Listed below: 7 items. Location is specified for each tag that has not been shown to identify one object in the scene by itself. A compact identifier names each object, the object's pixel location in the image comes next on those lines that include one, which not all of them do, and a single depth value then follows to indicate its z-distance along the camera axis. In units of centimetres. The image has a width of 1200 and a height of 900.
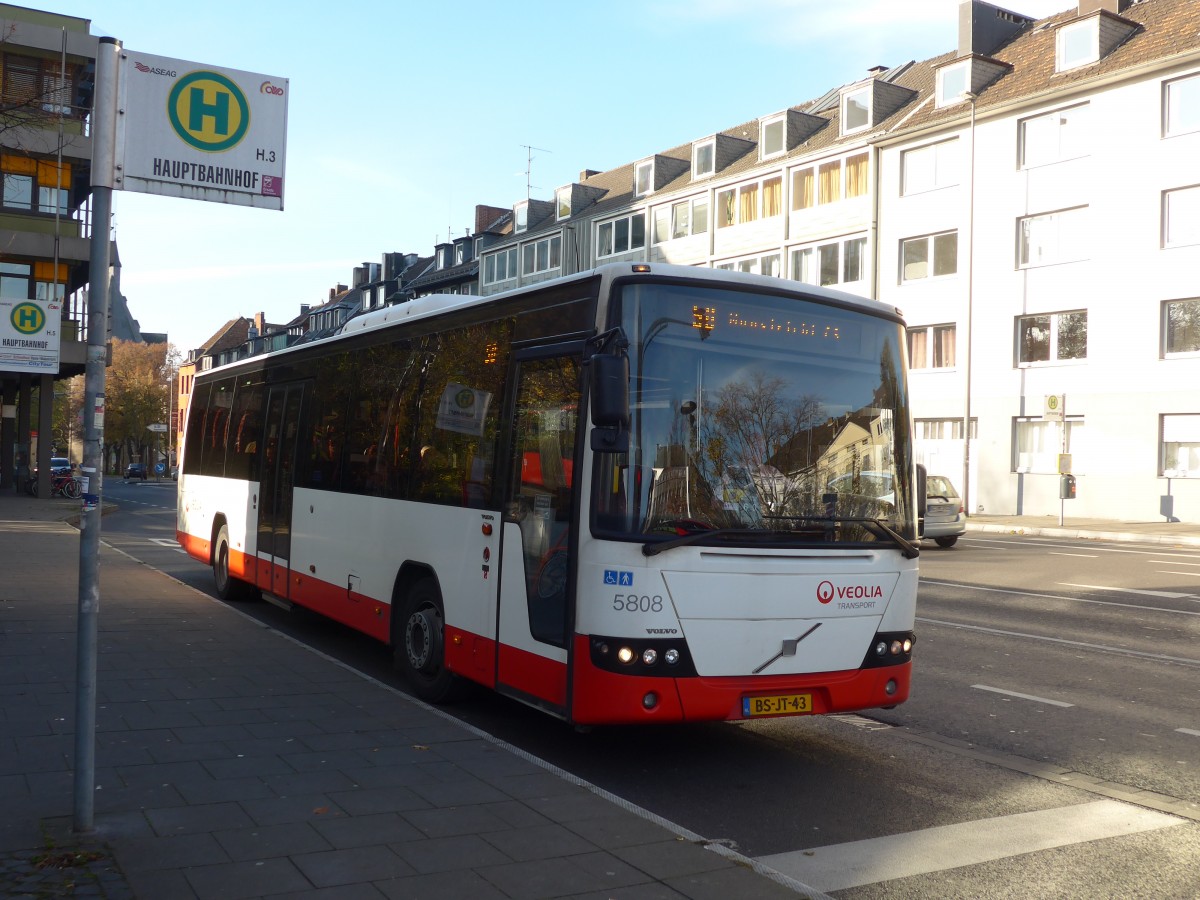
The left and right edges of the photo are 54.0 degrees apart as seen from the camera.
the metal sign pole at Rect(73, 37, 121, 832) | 499
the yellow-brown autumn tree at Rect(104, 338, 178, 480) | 8375
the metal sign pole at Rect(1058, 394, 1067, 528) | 3198
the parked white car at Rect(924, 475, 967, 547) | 2350
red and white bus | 628
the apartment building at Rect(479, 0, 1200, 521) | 3319
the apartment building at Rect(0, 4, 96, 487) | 3406
